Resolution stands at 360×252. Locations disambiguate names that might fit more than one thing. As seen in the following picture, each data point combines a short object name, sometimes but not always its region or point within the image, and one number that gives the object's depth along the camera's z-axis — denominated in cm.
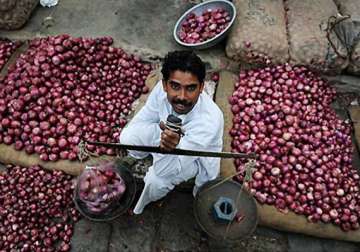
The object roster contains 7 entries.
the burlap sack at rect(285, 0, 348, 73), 343
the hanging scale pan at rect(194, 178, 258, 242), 244
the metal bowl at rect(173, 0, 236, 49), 344
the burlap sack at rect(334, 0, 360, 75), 344
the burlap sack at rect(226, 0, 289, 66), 343
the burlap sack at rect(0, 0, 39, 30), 352
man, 210
